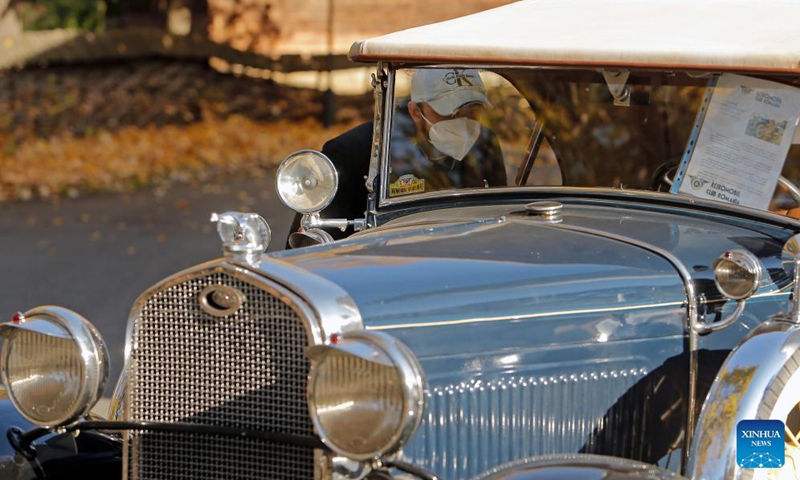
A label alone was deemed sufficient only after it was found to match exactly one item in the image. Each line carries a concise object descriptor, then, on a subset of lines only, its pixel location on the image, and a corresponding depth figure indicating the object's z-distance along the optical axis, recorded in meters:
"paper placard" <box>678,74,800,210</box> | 7.30
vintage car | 6.05
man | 8.37
